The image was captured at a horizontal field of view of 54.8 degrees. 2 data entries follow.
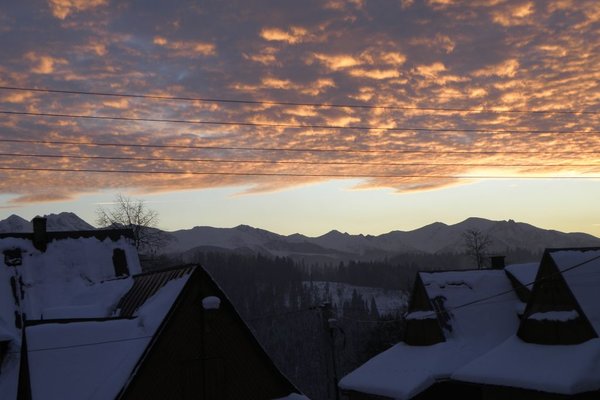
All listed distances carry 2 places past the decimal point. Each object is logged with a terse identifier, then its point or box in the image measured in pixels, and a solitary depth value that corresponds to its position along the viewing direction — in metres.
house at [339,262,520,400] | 27.12
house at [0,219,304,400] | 16.80
